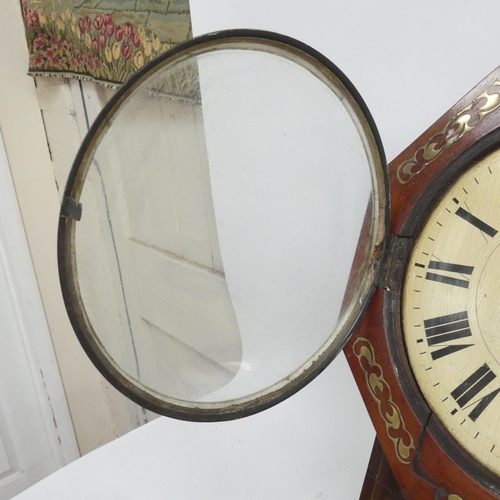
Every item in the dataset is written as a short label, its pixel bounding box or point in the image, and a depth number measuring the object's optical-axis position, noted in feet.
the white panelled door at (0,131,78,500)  6.07
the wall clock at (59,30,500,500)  1.61
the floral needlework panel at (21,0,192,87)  3.66
